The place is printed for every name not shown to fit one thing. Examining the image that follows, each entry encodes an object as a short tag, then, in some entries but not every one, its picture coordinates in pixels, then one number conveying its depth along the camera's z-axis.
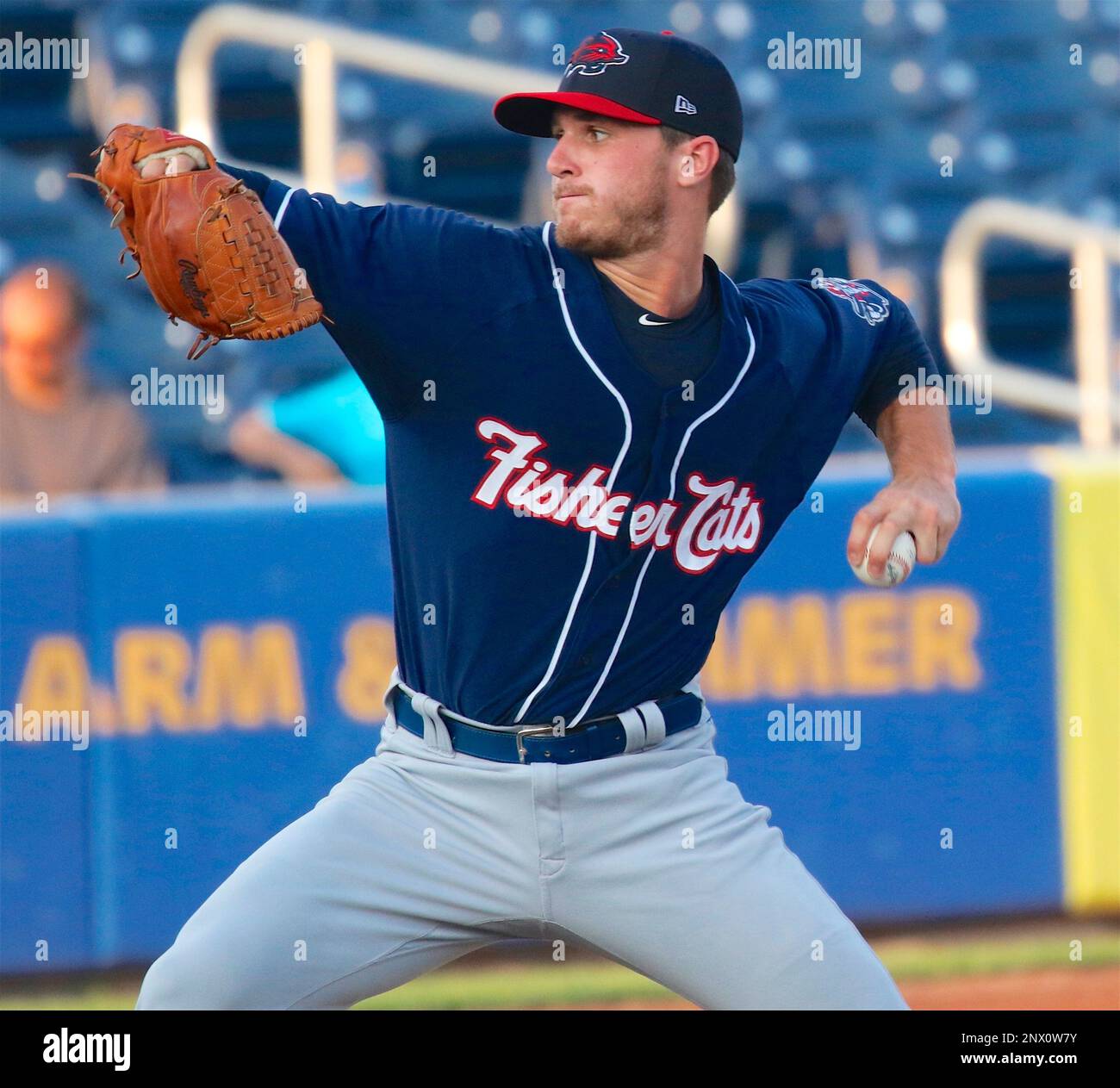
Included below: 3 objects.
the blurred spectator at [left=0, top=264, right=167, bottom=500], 9.85
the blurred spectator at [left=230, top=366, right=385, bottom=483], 9.87
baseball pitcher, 4.88
